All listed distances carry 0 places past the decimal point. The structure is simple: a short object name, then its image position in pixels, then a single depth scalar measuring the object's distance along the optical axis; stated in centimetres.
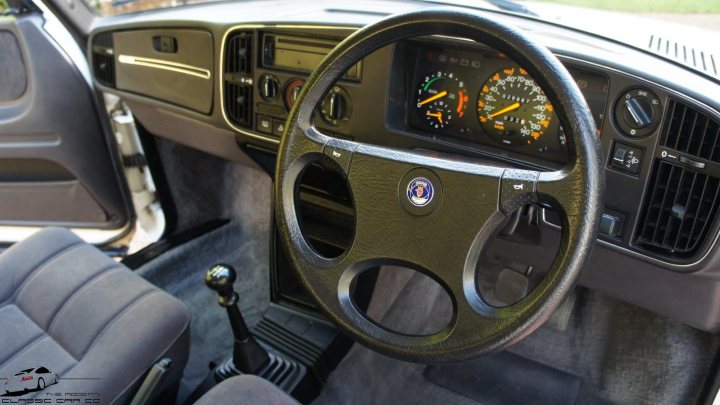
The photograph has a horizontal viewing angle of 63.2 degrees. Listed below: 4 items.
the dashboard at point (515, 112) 97
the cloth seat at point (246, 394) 101
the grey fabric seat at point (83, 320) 113
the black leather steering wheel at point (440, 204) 78
